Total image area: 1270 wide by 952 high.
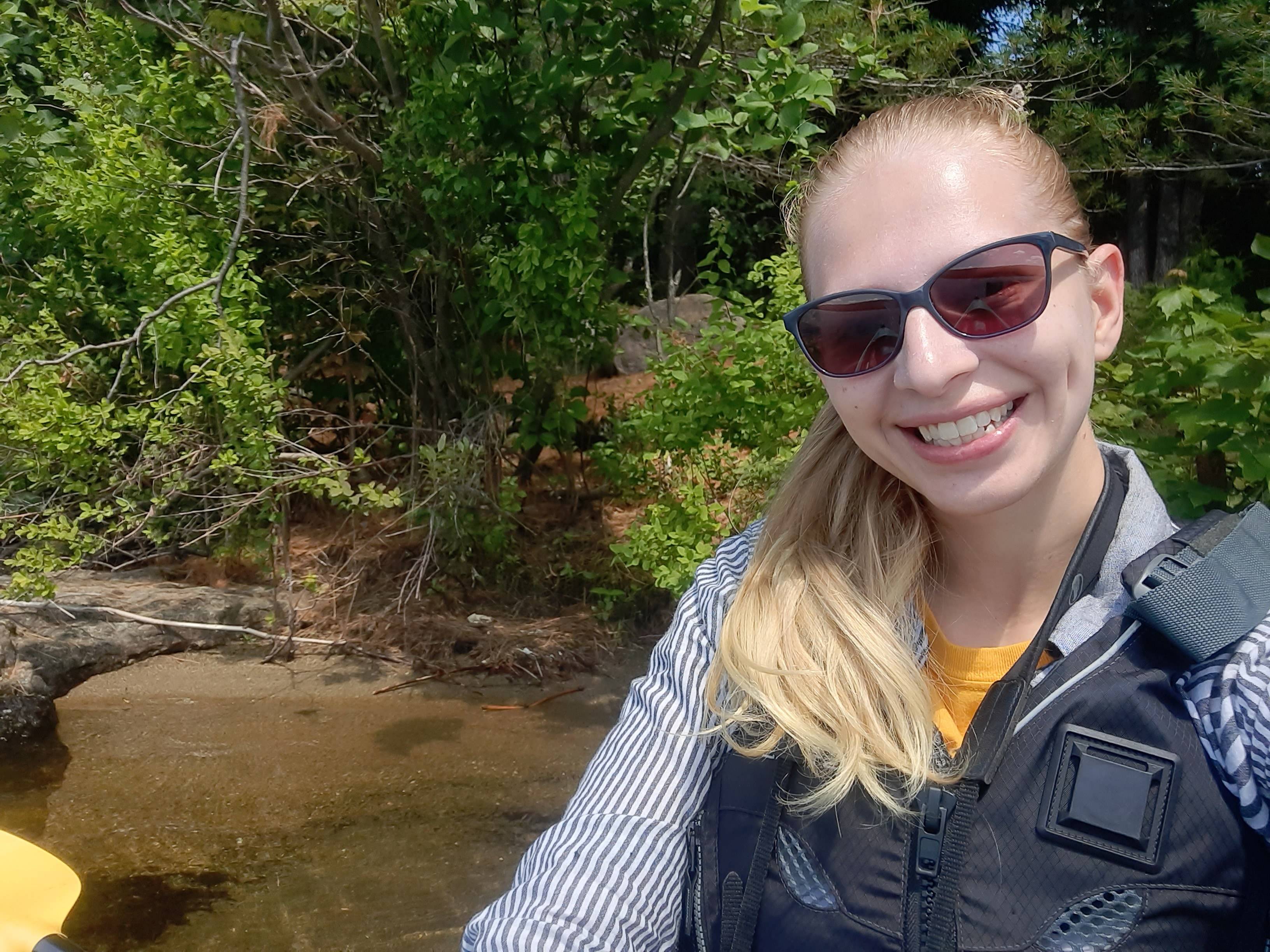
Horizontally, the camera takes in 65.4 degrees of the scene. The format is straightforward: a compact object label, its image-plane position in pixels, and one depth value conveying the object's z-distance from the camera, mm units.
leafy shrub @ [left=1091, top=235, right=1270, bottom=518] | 2441
